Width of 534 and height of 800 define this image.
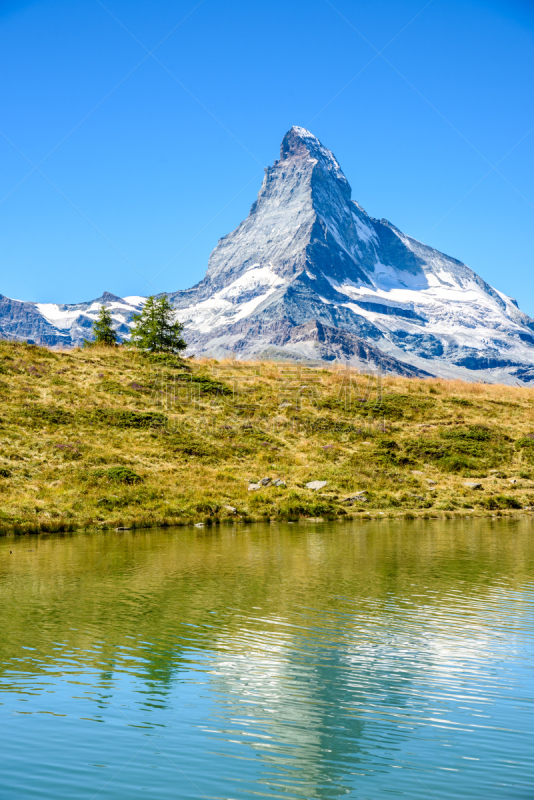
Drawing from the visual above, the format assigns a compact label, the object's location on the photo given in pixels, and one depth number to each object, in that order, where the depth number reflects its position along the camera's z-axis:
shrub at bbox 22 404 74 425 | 43.56
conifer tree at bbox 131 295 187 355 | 68.19
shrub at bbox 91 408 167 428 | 45.50
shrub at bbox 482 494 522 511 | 38.22
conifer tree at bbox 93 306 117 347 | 72.88
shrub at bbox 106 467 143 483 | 36.62
